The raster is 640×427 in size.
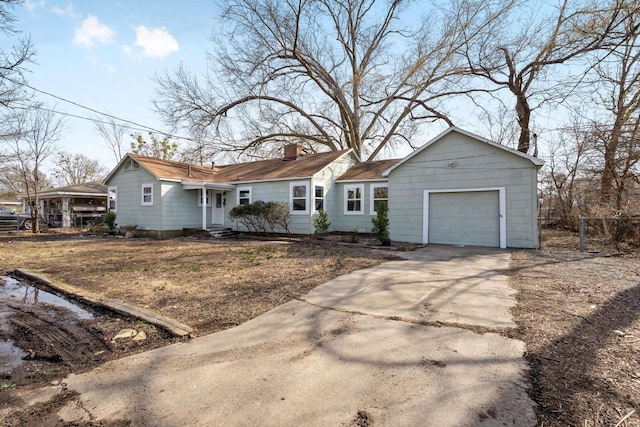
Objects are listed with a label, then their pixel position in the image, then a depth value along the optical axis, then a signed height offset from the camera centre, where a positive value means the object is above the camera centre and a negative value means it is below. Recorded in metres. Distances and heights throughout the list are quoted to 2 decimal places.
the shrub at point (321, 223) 14.02 -0.51
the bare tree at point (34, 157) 18.23 +3.31
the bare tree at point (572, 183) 14.15 +1.34
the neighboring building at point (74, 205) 23.33 +0.70
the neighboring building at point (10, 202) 40.34 +1.74
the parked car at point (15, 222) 18.50 -0.43
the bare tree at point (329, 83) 20.73 +9.05
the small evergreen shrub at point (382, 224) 11.96 -0.50
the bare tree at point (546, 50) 12.74 +7.89
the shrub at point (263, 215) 14.42 -0.15
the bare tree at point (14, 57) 9.77 +5.16
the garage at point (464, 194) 10.42 +0.56
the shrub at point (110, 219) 17.35 -0.34
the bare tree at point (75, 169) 38.34 +5.38
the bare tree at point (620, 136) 11.09 +2.46
